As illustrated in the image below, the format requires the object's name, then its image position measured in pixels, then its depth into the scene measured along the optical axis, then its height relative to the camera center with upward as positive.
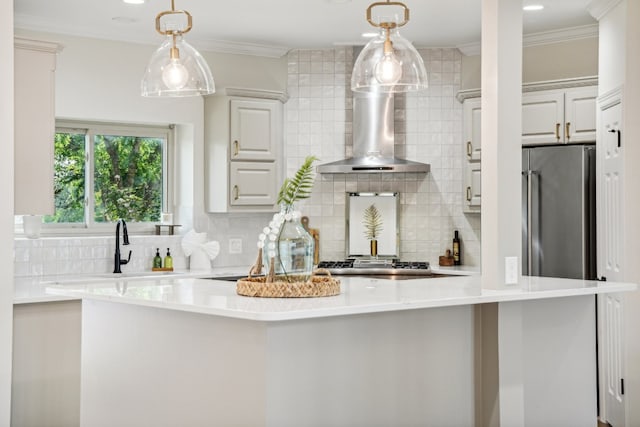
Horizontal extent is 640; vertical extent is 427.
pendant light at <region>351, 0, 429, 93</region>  3.13 +0.67
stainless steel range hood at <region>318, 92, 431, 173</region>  6.16 +0.79
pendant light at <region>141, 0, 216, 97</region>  3.15 +0.64
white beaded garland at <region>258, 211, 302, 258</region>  3.12 -0.01
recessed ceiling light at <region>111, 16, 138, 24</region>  5.27 +1.42
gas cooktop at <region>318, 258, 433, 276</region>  5.85 -0.28
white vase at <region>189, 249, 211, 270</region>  5.86 -0.22
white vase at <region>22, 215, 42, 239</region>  5.19 +0.03
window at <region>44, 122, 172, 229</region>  5.68 +0.42
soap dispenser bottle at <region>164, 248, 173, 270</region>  5.76 -0.24
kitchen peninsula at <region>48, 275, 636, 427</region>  2.85 -0.50
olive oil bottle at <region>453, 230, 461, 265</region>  6.27 -0.16
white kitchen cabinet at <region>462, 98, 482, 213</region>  5.96 +0.62
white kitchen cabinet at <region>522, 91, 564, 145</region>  5.47 +0.80
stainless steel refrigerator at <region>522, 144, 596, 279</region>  5.17 +0.13
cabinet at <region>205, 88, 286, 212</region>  5.90 +0.61
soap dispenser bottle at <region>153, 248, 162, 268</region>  5.71 -0.22
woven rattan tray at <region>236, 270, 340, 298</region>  3.05 -0.23
